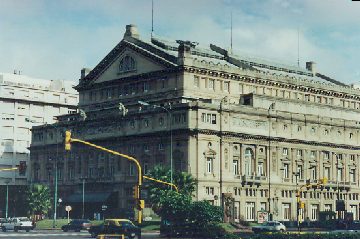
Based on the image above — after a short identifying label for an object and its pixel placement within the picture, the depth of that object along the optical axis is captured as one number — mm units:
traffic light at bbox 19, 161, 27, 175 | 63306
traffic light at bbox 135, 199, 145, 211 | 47844
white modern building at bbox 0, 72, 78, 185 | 151000
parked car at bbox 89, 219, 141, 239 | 67650
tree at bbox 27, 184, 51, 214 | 122250
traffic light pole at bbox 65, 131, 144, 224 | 43981
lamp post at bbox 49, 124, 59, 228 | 132275
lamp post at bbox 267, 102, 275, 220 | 116788
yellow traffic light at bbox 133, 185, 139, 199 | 47438
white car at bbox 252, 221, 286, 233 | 82331
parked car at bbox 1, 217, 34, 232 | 89688
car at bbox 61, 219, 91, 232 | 89188
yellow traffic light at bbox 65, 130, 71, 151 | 43375
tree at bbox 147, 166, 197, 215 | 92188
